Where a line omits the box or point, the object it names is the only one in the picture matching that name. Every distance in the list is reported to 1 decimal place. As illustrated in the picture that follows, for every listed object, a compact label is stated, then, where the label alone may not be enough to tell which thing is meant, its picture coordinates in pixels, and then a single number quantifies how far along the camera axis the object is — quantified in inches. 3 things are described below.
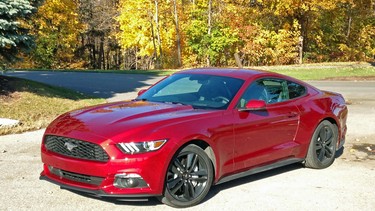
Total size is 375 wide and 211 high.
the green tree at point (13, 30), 458.0
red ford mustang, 185.5
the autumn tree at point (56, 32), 1688.0
